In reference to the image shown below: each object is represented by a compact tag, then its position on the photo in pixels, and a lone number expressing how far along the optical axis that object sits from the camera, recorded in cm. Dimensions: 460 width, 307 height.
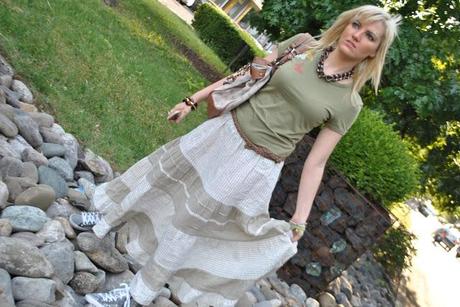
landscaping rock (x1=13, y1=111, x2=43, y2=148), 409
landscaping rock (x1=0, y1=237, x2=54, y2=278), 276
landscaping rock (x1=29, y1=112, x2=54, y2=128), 444
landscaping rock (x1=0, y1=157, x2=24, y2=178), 358
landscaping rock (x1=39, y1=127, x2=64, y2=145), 435
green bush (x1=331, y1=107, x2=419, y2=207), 561
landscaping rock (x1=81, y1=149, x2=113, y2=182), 438
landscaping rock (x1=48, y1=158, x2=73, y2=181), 399
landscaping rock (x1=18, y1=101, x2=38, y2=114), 451
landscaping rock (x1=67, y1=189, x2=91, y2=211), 376
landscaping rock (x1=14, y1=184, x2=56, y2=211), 333
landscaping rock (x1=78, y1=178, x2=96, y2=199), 403
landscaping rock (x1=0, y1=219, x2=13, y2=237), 298
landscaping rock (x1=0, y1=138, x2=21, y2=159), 366
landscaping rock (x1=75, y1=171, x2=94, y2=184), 423
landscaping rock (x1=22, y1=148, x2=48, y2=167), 388
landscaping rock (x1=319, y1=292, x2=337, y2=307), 575
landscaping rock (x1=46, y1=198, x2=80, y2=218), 348
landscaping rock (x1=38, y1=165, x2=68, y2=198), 372
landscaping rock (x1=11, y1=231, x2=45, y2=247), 305
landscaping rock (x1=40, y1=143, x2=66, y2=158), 415
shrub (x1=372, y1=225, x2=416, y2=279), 852
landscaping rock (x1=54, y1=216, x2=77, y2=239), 337
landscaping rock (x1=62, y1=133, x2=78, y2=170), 426
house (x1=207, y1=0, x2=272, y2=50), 4914
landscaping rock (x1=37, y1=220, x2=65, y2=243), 317
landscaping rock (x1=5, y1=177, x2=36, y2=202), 339
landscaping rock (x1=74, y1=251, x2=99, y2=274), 317
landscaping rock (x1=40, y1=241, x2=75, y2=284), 302
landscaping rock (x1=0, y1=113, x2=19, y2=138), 386
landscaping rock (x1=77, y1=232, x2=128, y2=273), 334
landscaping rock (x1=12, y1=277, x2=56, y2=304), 270
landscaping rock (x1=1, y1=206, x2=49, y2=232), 312
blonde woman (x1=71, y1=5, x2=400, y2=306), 281
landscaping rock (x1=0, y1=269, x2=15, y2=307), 247
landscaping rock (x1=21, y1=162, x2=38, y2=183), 362
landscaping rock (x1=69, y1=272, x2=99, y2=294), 310
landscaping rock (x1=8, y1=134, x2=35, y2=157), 387
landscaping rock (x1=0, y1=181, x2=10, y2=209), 318
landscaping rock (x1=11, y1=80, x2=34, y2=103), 474
